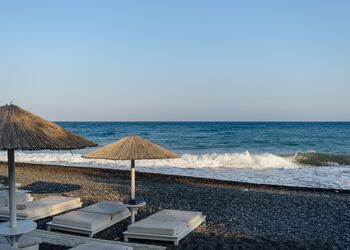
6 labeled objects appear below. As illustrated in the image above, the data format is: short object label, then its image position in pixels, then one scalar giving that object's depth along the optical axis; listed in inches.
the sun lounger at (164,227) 245.0
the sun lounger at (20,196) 341.4
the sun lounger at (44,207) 289.0
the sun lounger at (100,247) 202.8
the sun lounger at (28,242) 205.2
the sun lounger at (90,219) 261.1
